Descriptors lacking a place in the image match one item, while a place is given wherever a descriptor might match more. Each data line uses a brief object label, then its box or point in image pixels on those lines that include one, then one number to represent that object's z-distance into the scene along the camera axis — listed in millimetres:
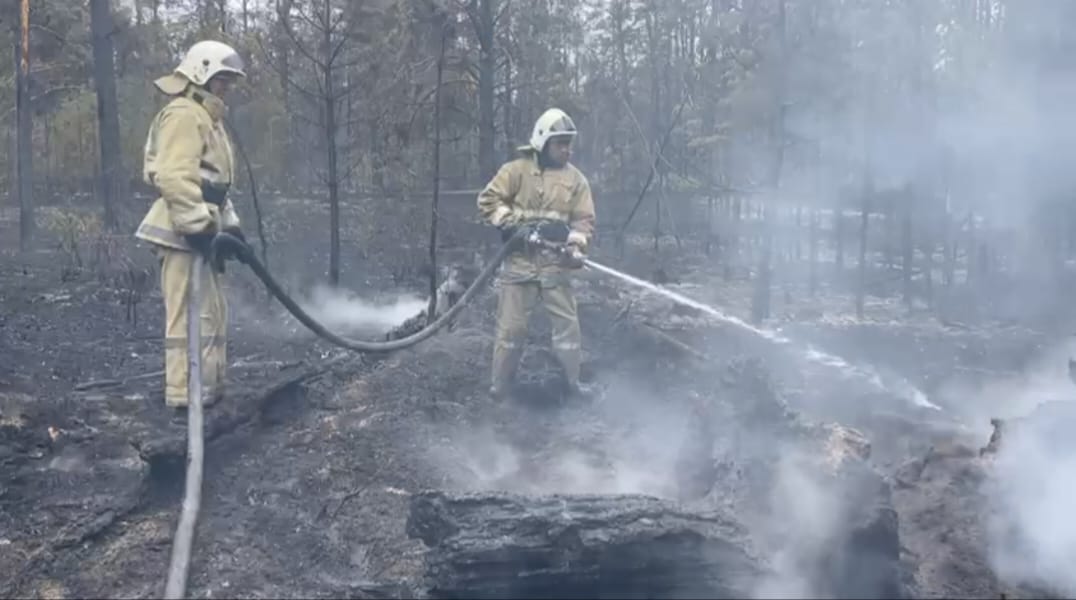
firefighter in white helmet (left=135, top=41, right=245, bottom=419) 6016
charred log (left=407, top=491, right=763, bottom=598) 4223
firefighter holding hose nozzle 7699
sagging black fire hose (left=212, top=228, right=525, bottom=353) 6246
